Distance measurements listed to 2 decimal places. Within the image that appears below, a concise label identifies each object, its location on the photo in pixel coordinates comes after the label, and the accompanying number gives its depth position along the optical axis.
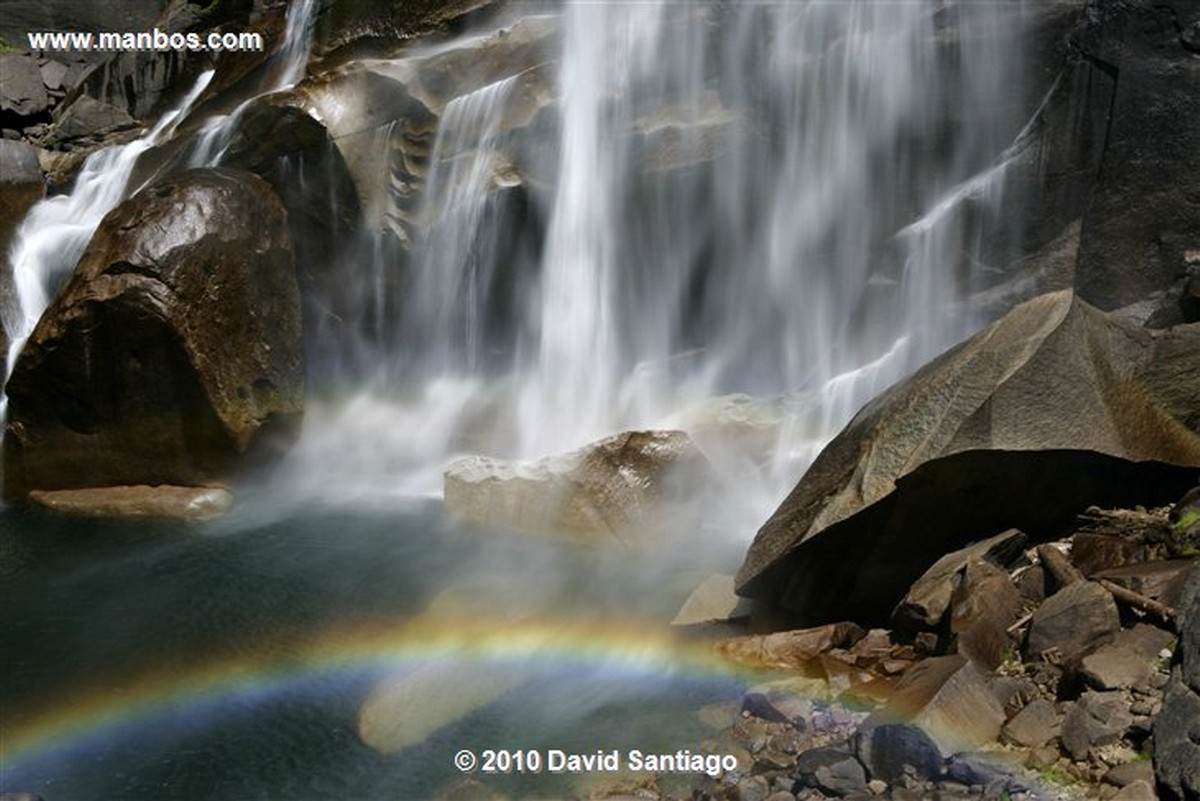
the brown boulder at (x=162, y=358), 10.60
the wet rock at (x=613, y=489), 8.72
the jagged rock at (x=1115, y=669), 4.74
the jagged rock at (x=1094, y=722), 4.50
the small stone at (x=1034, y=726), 4.71
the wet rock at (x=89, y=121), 17.58
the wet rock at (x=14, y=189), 13.57
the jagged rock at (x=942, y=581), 5.83
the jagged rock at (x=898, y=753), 4.62
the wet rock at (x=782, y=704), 5.57
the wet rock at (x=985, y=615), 5.39
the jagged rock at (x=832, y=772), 4.66
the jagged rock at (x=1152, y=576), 5.23
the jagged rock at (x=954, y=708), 4.84
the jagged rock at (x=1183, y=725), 4.02
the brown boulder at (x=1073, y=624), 5.14
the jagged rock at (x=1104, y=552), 5.72
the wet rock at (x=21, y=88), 18.61
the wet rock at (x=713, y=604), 6.96
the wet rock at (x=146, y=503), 10.37
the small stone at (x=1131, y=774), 4.20
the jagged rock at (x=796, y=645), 6.21
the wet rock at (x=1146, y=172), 7.93
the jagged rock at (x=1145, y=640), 4.89
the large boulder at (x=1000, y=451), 5.90
